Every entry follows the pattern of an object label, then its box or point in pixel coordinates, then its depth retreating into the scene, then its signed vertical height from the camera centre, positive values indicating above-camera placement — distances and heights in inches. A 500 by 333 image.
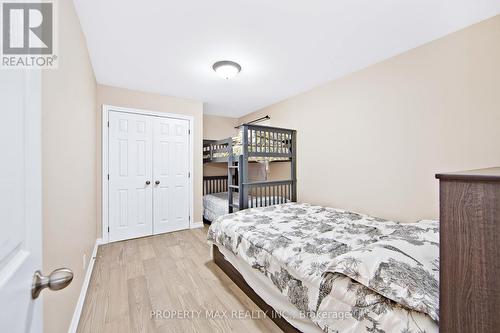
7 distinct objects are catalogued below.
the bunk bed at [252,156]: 115.2 +5.1
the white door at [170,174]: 137.9 -5.8
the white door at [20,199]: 15.9 -3.1
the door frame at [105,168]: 121.3 -1.7
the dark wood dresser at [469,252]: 25.1 -11.2
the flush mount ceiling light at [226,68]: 95.2 +46.8
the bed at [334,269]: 36.4 -24.8
